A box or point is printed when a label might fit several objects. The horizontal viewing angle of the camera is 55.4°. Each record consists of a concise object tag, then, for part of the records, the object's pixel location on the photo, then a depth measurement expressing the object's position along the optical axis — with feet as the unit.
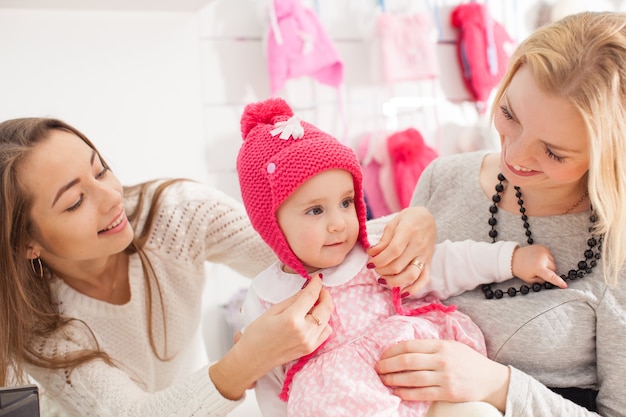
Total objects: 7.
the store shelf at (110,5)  6.73
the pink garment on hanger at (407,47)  9.19
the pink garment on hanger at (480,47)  9.64
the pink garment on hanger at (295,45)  8.36
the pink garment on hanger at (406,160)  8.89
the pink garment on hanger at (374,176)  9.14
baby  3.43
